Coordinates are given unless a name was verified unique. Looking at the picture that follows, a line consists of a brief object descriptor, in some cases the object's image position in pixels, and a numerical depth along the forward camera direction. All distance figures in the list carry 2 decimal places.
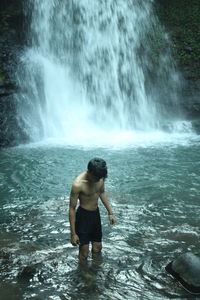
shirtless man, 4.79
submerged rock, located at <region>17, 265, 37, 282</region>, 5.01
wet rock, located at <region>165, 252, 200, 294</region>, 4.62
